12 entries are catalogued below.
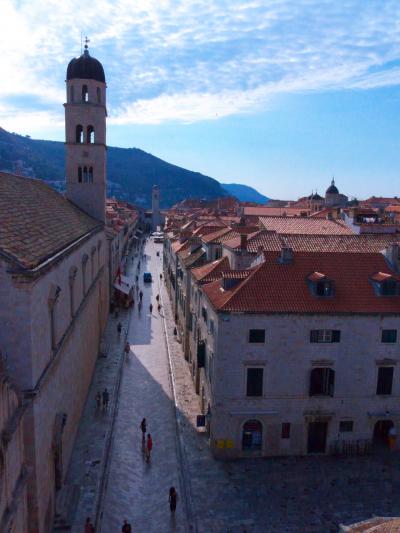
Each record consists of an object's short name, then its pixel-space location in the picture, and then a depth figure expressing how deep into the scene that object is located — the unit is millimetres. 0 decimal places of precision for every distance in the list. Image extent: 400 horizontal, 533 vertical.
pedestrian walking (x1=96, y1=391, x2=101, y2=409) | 27769
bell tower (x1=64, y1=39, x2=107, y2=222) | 39219
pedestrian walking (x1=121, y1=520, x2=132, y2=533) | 17422
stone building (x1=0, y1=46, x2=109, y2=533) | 14617
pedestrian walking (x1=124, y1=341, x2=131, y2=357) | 37750
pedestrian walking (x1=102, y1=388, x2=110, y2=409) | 28139
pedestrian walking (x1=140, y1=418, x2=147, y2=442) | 24775
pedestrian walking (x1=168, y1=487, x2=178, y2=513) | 19344
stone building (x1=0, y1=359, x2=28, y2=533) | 11766
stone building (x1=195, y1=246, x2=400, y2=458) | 22875
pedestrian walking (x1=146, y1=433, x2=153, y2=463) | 23275
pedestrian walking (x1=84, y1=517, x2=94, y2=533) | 17112
